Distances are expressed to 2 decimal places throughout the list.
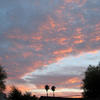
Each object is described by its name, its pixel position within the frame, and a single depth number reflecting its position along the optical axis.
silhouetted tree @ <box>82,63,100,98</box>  52.21
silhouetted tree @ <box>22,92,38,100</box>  66.12
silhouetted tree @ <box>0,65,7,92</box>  69.06
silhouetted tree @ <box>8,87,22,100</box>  65.56
